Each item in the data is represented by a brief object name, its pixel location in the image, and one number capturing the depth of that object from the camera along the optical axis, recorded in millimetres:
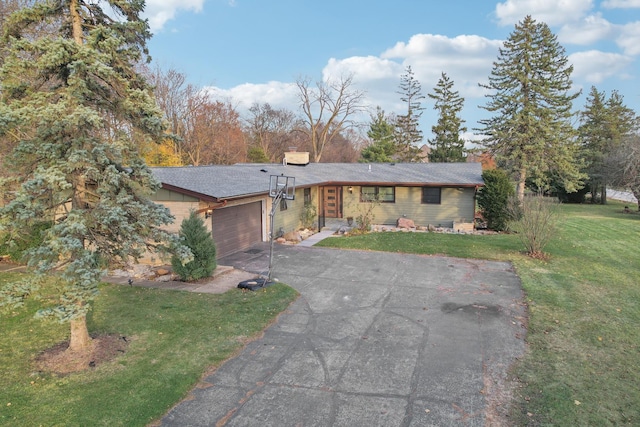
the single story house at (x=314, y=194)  12195
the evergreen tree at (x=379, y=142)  37656
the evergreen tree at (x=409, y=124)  44281
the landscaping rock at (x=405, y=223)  19875
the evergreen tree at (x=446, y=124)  38156
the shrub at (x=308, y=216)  19188
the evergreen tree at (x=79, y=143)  5215
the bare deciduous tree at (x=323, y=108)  42625
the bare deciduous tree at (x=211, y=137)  32656
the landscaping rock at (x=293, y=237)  16203
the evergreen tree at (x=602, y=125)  34844
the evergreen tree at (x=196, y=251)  9950
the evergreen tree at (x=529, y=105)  27484
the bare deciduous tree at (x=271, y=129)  46750
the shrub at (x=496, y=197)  18469
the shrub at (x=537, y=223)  12852
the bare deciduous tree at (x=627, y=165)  25250
